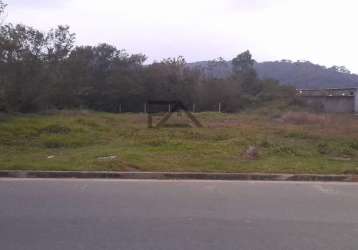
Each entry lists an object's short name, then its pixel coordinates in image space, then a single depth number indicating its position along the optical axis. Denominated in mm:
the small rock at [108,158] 12245
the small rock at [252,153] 13355
